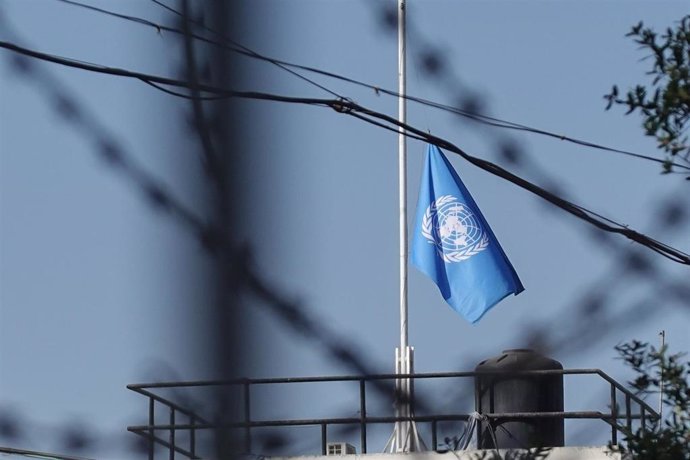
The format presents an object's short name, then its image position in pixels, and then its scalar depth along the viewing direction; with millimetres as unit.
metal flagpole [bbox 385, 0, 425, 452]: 25000
